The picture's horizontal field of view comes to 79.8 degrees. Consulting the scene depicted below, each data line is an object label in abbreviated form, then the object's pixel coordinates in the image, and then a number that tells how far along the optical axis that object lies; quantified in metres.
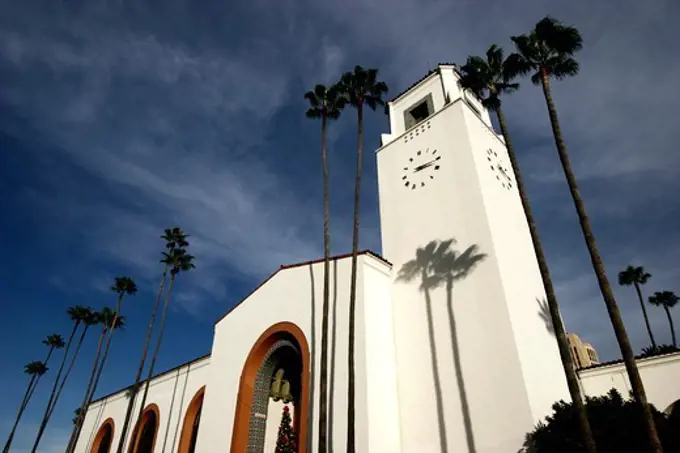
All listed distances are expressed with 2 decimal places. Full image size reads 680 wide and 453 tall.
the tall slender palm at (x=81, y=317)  42.38
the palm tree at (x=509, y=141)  8.80
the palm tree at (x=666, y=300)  40.74
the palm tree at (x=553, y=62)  10.22
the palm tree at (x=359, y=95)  16.10
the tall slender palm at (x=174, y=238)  32.94
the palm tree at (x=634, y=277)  39.59
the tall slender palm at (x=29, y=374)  38.81
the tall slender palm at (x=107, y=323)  33.34
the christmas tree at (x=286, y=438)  15.91
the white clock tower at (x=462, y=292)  12.48
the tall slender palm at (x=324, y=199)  12.29
